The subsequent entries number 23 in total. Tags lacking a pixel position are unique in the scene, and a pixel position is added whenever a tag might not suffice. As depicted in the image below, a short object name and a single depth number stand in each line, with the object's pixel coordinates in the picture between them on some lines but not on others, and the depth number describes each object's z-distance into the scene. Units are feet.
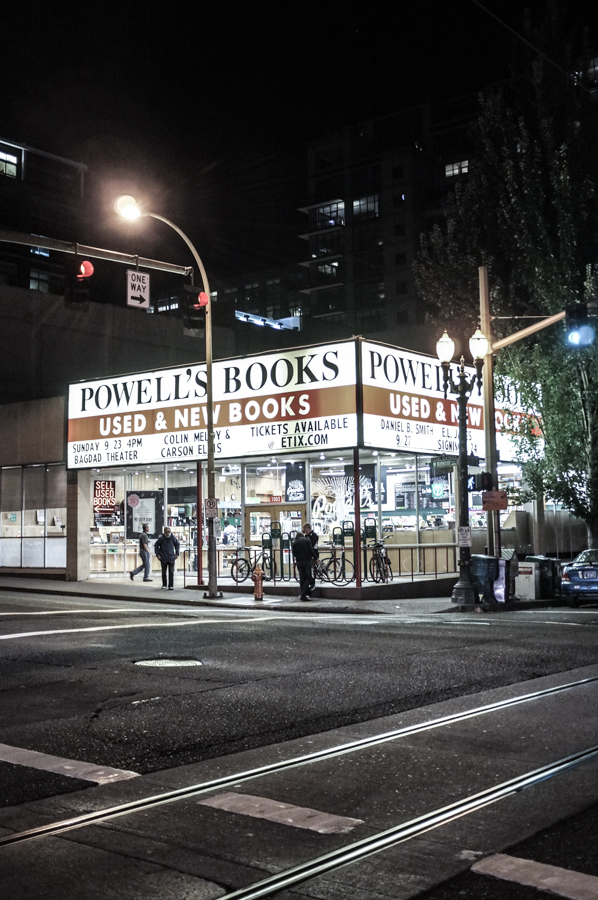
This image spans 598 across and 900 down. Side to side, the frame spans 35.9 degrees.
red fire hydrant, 79.61
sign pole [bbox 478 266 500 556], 79.25
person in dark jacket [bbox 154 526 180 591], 88.74
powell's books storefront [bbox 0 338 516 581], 85.76
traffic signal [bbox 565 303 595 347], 63.67
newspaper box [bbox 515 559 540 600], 82.64
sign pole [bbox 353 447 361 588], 81.93
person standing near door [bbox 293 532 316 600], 79.05
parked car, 76.95
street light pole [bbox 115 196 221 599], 79.71
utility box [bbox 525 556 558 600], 83.41
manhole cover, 38.68
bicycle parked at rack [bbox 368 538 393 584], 86.17
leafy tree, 97.09
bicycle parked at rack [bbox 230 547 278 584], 90.74
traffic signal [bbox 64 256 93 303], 54.19
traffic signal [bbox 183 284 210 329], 67.36
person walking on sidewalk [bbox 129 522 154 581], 96.78
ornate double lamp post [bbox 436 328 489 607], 74.59
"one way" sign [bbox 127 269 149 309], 63.21
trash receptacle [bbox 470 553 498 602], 76.38
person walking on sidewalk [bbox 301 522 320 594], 80.69
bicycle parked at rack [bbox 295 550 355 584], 86.58
